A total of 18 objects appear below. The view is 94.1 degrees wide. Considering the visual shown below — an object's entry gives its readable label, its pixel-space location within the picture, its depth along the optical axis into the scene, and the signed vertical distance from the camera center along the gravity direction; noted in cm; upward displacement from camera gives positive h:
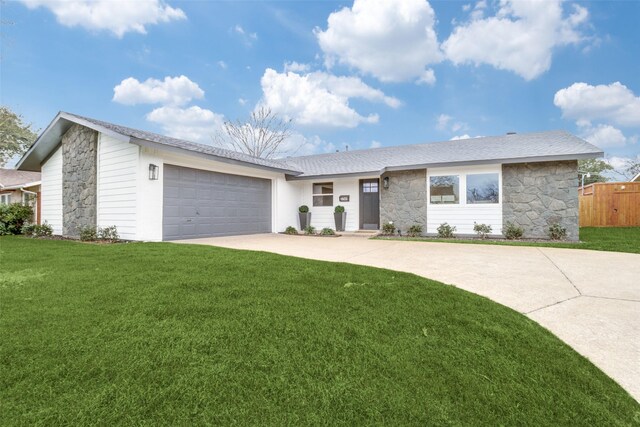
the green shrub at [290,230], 1221 -54
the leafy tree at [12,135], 2122 +625
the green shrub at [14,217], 1114 +0
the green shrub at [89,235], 845 -51
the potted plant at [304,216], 1316 +4
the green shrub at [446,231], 1023 -49
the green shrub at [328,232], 1133 -58
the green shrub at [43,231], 1051 -50
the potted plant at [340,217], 1248 -1
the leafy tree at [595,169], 2870 +465
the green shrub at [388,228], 1121 -42
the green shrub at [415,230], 1082 -48
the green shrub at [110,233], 844 -46
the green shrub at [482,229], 981 -41
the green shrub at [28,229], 1106 -47
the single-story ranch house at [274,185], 845 +110
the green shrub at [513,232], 944 -48
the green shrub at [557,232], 904 -46
